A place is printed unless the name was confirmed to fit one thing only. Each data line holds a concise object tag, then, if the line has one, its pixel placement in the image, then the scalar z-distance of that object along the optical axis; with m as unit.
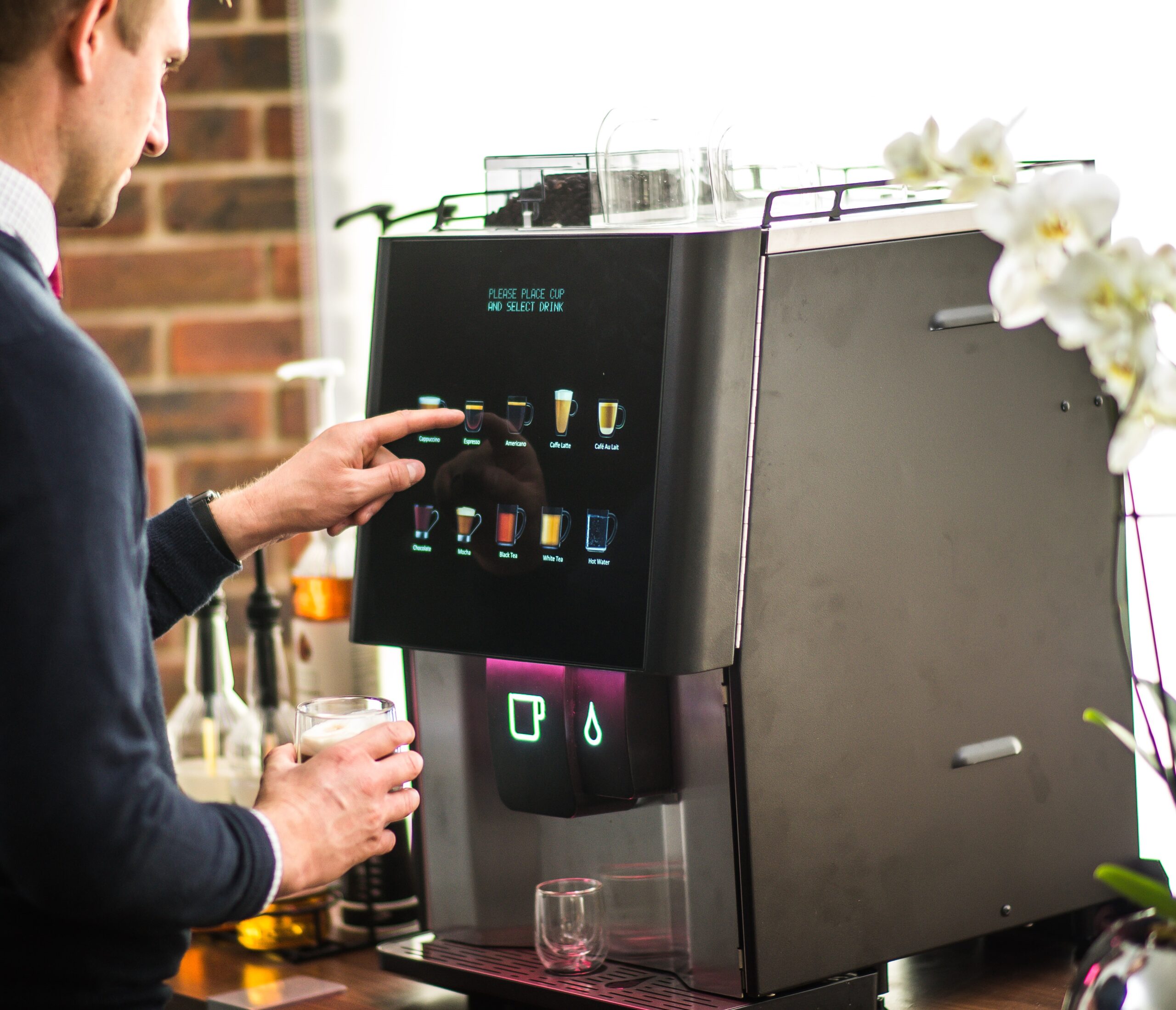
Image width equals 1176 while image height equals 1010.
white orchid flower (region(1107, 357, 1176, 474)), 2.14
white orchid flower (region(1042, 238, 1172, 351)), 2.13
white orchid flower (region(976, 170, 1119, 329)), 2.15
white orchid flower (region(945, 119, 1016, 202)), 2.19
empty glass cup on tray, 2.69
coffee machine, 2.55
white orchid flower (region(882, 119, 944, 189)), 2.22
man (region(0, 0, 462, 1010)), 2.28
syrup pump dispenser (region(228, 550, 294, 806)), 3.10
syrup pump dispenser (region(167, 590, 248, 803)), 3.16
